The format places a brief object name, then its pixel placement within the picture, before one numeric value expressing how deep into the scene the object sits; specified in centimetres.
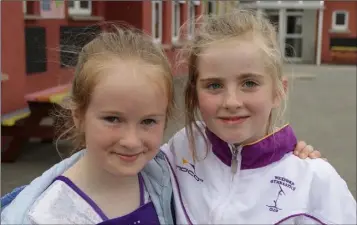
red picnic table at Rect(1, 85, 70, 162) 578
